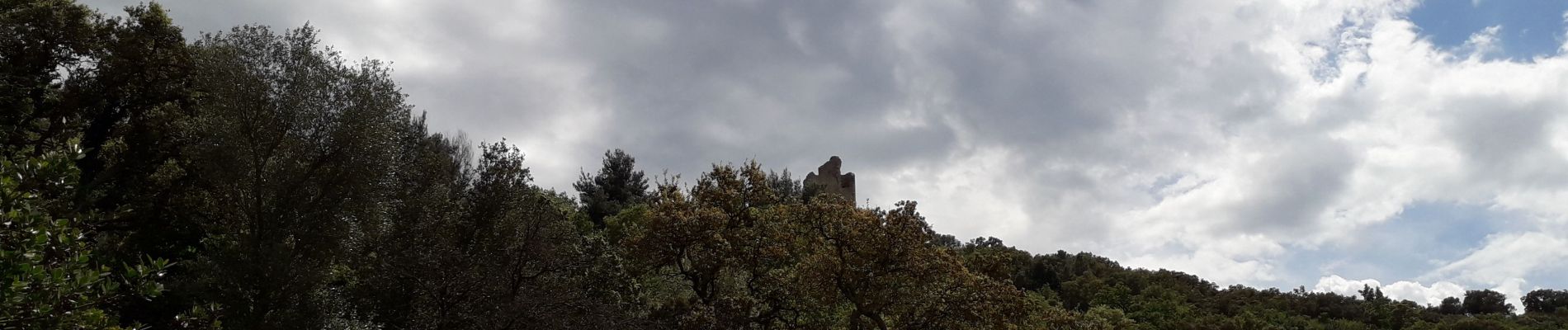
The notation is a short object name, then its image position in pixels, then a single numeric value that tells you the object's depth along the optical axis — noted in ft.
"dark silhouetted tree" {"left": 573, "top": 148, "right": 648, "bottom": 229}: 155.84
